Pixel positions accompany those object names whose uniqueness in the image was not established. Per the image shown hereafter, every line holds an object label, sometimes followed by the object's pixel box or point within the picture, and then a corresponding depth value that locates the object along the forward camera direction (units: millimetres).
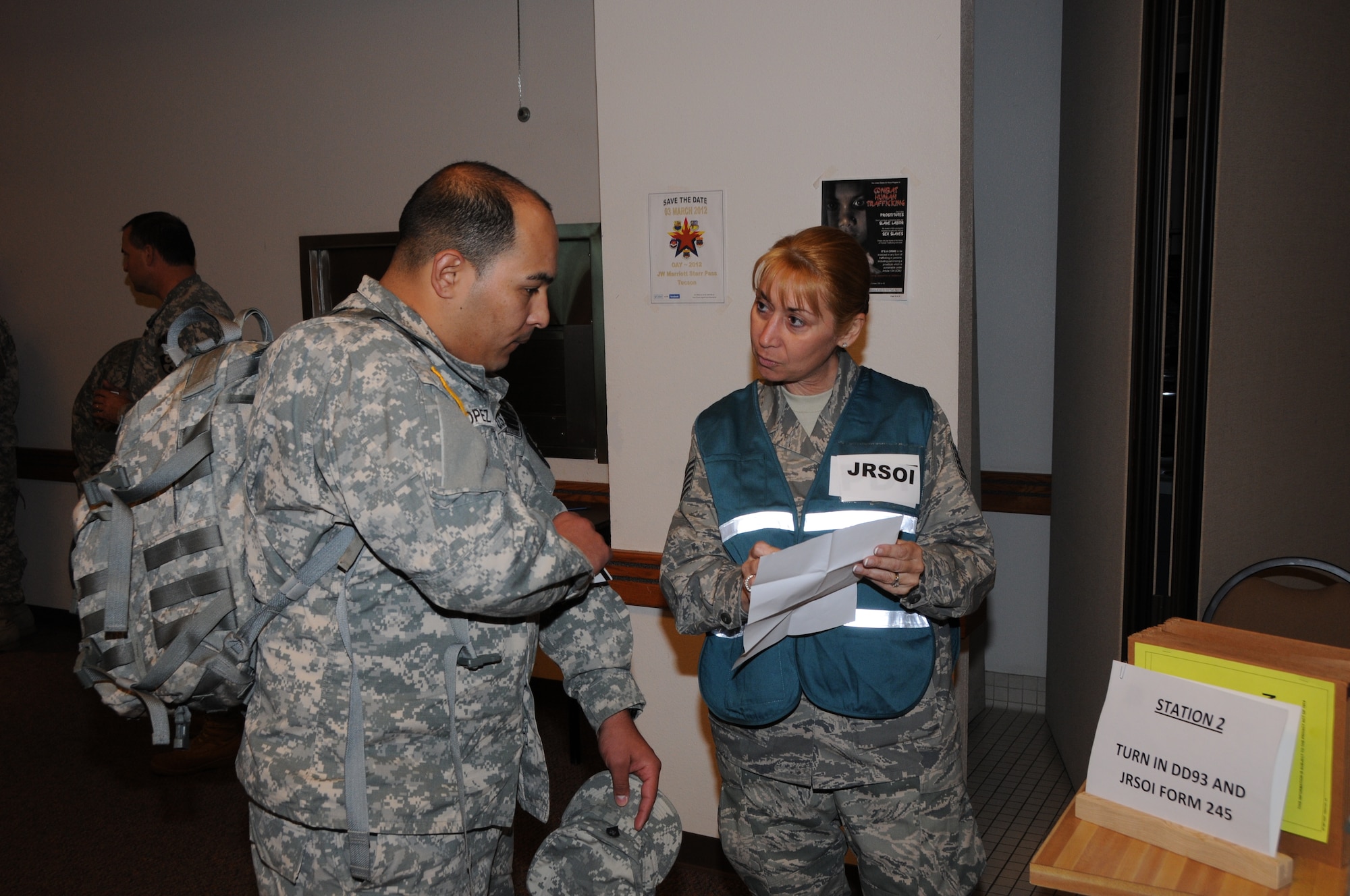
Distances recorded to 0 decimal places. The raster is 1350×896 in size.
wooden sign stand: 1197
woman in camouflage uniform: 1762
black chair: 2252
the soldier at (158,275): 3898
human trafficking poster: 2441
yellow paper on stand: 1204
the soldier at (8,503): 5113
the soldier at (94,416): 4535
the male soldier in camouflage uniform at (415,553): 1270
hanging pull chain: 4004
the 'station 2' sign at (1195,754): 1183
